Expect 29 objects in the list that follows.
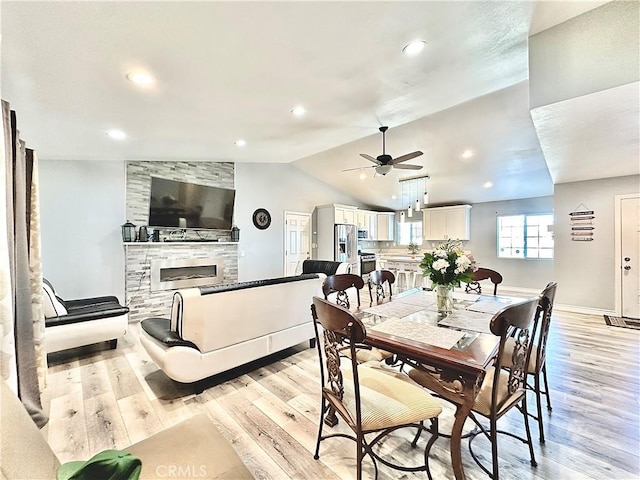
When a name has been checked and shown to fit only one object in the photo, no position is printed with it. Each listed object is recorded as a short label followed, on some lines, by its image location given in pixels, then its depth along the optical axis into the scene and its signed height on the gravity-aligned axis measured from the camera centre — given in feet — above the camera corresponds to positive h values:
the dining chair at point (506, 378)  4.32 -2.66
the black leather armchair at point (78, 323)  9.69 -3.18
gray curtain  5.18 -0.68
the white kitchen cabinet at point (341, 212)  24.16 +2.38
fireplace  16.29 -2.18
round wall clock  21.07 +1.59
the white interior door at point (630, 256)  14.98 -0.91
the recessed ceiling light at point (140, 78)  6.99 +4.20
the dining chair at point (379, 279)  8.85 -1.36
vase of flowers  7.00 -0.79
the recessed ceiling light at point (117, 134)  10.72 +4.19
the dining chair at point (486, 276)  9.98 -1.36
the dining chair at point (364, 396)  4.36 -2.88
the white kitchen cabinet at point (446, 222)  25.67 +1.61
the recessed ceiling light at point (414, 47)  7.14 +5.12
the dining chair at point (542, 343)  6.00 -2.29
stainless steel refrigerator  24.02 -0.53
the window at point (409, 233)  29.43 +0.67
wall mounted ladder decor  16.38 +0.99
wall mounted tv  16.08 +2.12
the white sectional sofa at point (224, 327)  7.78 -2.81
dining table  4.37 -1.91
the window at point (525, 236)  22.85 +0.29
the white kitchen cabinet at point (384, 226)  29.91 +1.44
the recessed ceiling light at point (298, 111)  10.38 +4.98
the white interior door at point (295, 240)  22.90 -0.10
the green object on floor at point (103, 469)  2.48 -2.12
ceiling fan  12.96 +3.62
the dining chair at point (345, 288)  6.98 -1.46
